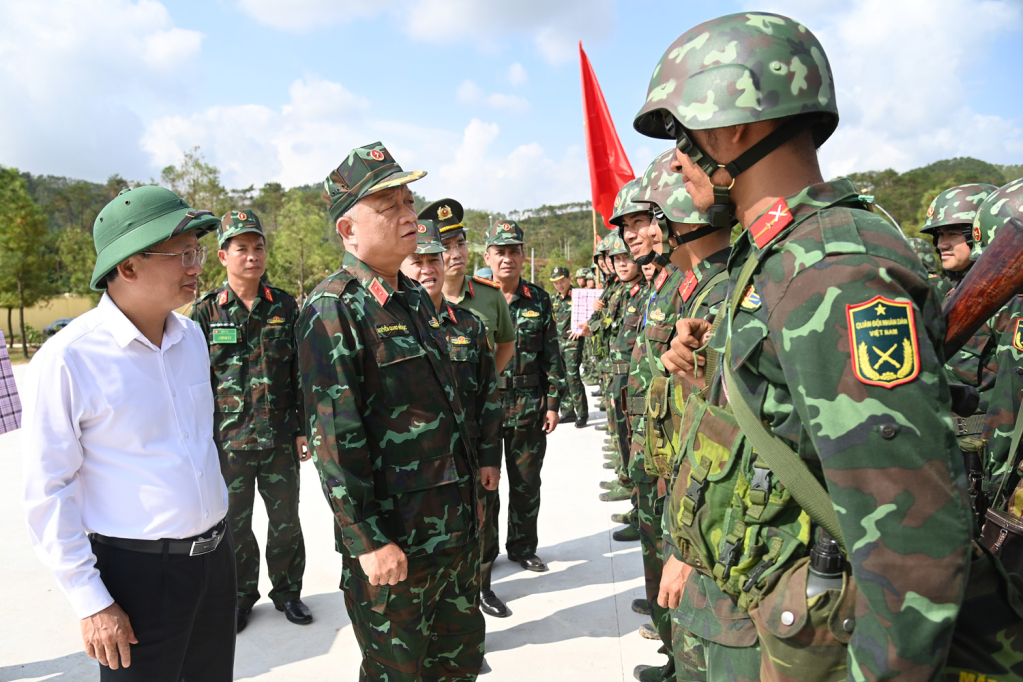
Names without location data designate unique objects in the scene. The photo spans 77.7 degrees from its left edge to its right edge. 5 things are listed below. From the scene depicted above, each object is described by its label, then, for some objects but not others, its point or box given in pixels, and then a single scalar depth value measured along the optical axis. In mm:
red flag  10672
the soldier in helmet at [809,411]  1148
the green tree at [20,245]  20875
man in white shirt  1999
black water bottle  1368
